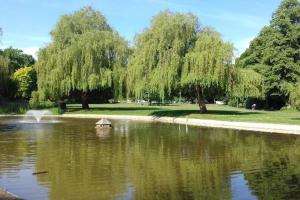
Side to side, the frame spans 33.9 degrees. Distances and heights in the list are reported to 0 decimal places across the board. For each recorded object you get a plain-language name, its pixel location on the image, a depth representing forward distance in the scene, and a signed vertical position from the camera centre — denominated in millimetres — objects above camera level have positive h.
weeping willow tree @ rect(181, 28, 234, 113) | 41812 +3162
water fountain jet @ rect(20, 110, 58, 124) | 45009 -1495
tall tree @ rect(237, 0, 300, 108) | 58688 +5963
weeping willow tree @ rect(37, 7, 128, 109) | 52156 +4555
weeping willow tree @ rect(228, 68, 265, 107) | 43781 +1516
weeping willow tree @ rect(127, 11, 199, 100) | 43000 +4379
